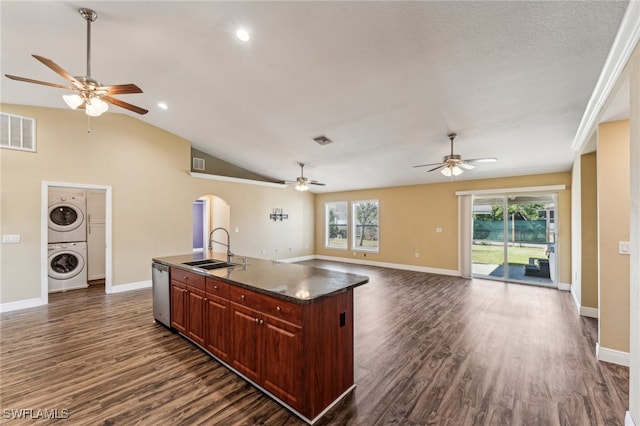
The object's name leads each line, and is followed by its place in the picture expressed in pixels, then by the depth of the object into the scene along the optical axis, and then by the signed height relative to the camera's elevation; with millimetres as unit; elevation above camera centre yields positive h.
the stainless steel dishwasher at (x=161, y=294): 3451 -1084
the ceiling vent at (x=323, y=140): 4988 +1405
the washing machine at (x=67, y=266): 5262 -1069
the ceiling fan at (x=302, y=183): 6020 +695
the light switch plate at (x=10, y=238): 4315 -413
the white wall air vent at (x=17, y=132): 4277 +1335
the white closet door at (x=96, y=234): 6082 -482
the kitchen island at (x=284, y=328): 1921 -953
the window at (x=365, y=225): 8602 -383
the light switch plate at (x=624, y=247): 2788 -349
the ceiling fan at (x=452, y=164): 4219 +800
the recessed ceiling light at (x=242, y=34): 2658 +1820
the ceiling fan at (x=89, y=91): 2498 +1187
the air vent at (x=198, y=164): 6848 +1299
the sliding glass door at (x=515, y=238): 5879 -566
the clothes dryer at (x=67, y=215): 5219 -36
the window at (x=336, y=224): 9352 -385
